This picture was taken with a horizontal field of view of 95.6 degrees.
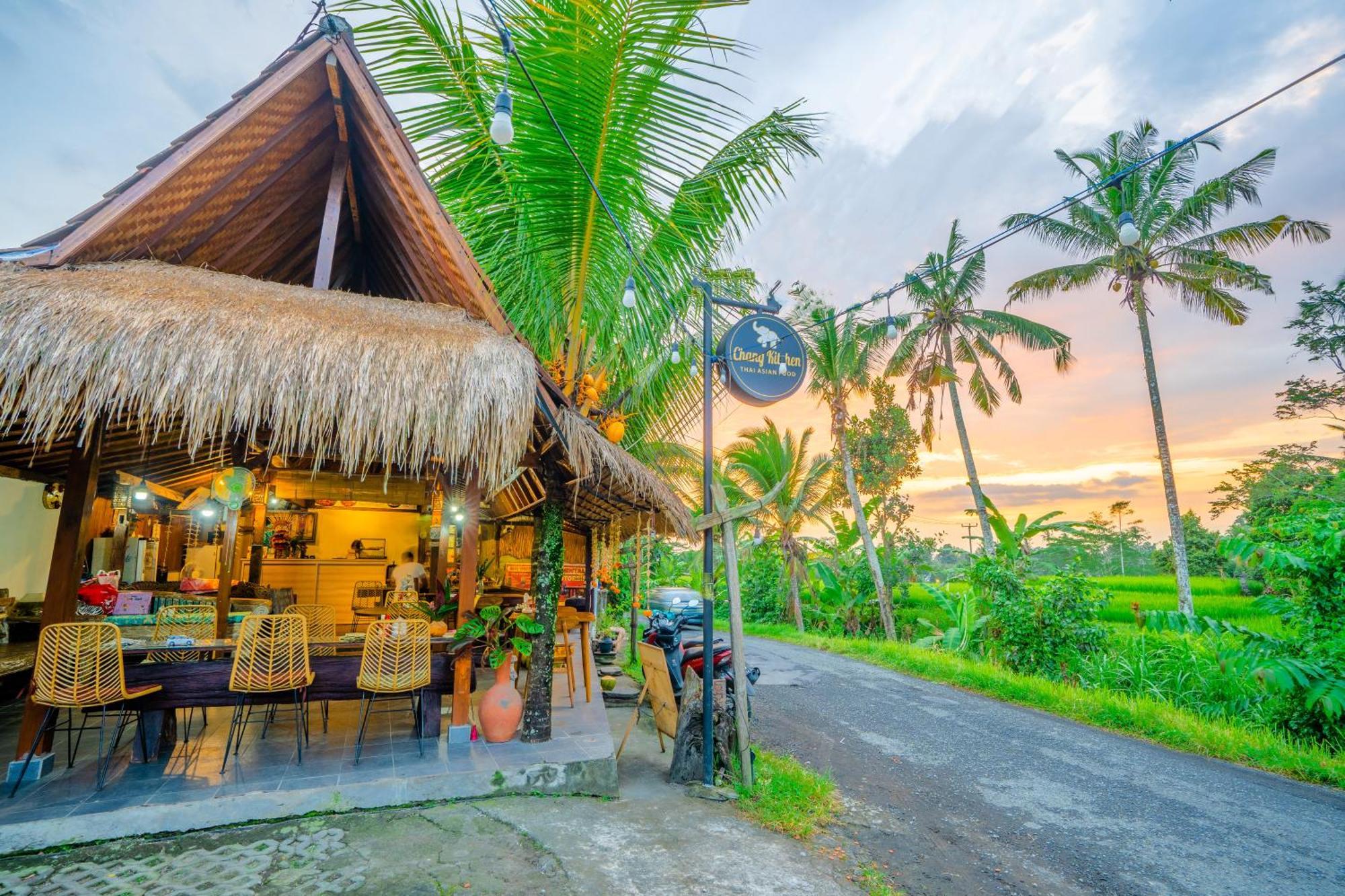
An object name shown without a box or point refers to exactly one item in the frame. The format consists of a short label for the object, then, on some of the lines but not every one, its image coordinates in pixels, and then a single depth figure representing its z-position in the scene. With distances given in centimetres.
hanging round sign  504
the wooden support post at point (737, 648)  464
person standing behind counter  911
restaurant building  379
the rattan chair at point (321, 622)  620
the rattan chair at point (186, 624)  558
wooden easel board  516
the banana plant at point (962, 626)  1232
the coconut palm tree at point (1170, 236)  1356
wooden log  479
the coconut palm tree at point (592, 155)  470
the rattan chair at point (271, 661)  432
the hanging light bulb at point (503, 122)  311
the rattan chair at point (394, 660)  458
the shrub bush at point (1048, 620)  965
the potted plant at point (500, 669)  491
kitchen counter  1032
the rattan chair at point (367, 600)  821
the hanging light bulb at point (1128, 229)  394
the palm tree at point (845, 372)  1600
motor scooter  548
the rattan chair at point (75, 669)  380
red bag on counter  686
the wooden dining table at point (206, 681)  436
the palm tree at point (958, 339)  1631
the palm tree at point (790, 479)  1798
